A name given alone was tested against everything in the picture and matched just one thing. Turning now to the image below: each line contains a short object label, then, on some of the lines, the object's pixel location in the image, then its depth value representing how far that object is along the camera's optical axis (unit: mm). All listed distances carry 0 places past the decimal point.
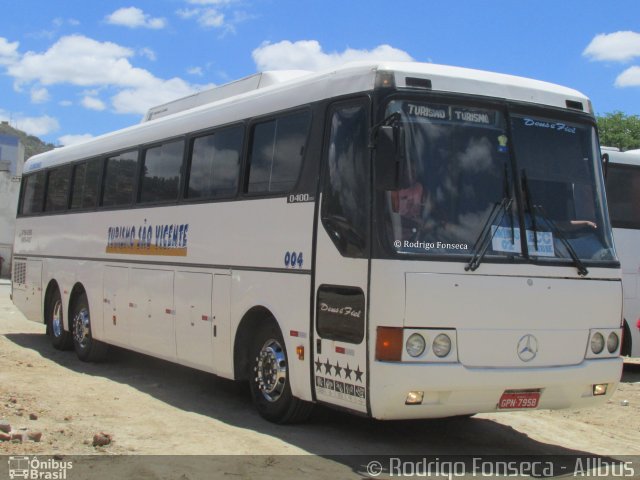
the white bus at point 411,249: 7023
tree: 47562
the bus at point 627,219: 14188
